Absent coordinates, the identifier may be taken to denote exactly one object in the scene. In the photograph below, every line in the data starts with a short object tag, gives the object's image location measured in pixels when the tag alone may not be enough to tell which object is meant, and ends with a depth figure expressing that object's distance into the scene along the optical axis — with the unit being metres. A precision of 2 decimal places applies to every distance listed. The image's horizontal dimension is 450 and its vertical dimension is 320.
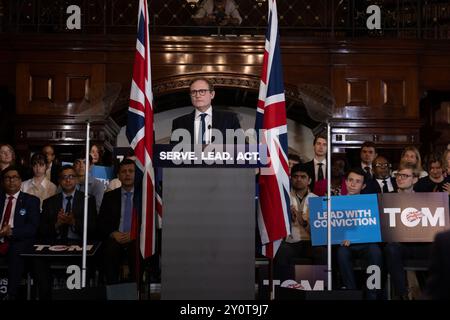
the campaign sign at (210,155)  6.35
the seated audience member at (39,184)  9.66
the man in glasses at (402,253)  8.62
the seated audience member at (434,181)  9.29
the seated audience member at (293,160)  10.20
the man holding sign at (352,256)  8.63
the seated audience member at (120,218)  8.83
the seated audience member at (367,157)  10.18
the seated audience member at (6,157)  9.96
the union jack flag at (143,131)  7.67
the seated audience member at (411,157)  9.42
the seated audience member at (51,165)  10.28
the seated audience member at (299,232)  8.88
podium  6.24
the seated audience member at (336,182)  9.48
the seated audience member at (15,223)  8.73
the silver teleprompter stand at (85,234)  7.39
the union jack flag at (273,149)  7.63
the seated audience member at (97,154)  10.18
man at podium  7.44
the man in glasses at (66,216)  9.00
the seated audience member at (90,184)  9.72
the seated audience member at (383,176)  9.62
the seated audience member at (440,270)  3.34
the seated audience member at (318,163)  9.91
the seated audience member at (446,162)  9.50
